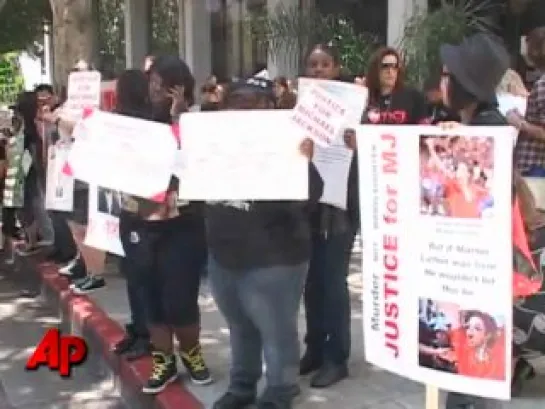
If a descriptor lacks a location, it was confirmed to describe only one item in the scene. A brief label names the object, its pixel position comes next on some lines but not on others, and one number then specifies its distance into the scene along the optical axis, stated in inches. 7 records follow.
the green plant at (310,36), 340.8
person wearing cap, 143.9
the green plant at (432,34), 278.2
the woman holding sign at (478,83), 122.6
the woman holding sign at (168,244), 166.1
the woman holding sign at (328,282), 165.0
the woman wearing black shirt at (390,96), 157.9
